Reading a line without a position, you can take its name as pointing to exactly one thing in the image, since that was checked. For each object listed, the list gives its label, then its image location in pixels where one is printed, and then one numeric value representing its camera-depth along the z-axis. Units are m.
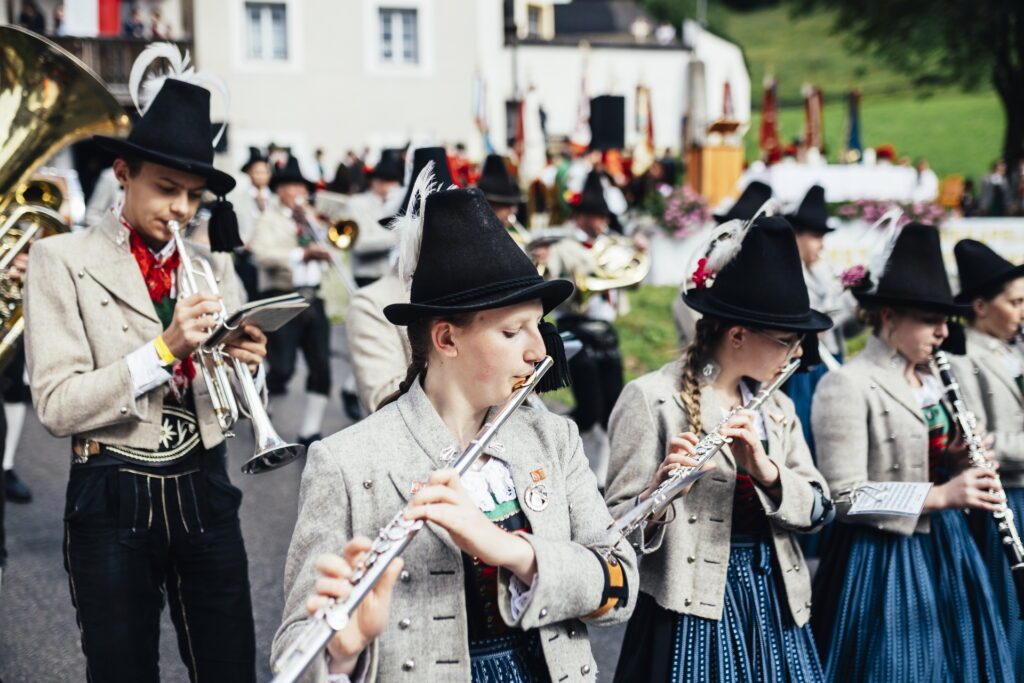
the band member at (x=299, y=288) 8.25
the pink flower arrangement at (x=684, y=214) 14.48
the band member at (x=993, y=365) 4.19
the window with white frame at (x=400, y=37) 27.88
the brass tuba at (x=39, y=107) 4.23
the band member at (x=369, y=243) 8.90
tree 24.45
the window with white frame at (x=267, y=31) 27.17
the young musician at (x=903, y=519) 3.59
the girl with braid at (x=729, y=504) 3.15
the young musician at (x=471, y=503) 2.18
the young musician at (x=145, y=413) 3.07
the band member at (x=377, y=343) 4.24
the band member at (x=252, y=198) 9.02
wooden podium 21.00
